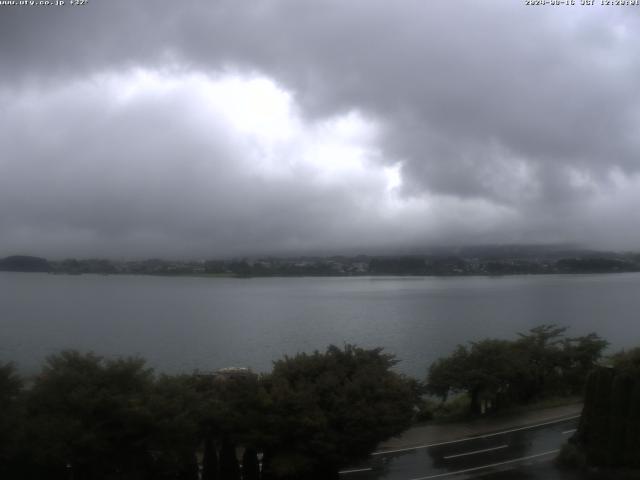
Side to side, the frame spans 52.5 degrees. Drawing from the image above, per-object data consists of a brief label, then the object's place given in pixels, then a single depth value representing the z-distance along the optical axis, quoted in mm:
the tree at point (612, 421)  17641
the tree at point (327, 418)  15805
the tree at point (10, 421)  13000
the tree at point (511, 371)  25484
